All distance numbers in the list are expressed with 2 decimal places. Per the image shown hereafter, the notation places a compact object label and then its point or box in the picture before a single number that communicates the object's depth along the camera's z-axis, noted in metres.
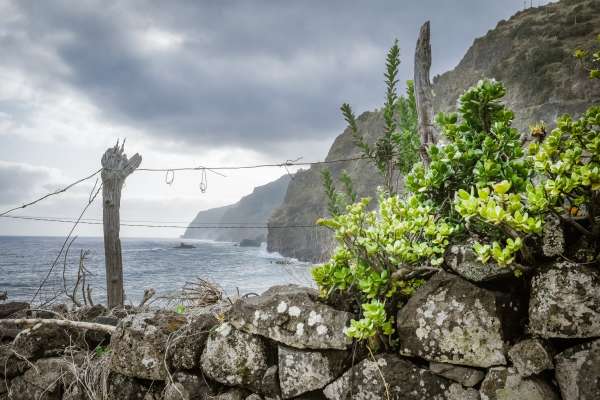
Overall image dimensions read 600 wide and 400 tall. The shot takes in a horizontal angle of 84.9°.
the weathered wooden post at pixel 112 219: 3.97
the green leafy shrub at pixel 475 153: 1.69
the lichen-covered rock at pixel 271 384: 2.08
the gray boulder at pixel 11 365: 3.04
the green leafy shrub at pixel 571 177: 1.42
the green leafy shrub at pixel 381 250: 1.71
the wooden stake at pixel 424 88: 2.88
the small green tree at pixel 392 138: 3.12
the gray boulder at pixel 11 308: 3.80
